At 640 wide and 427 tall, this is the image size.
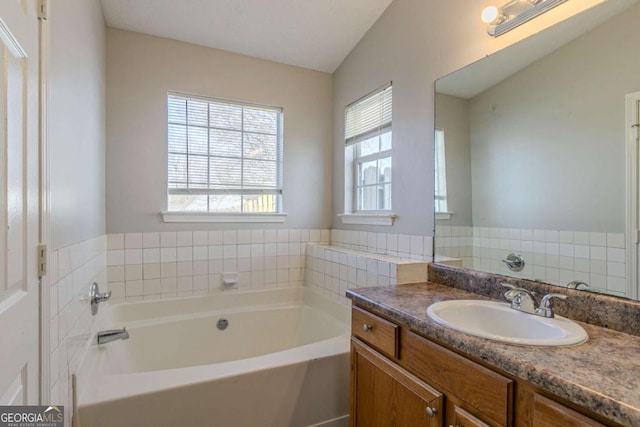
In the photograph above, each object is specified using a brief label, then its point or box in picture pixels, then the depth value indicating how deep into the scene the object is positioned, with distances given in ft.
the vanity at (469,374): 2.40
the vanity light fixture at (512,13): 4.75
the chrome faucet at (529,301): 3.92
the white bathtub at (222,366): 4.78
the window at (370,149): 8.08
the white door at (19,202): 2.37
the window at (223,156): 8.51
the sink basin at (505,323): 3.18
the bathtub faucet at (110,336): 5.97
